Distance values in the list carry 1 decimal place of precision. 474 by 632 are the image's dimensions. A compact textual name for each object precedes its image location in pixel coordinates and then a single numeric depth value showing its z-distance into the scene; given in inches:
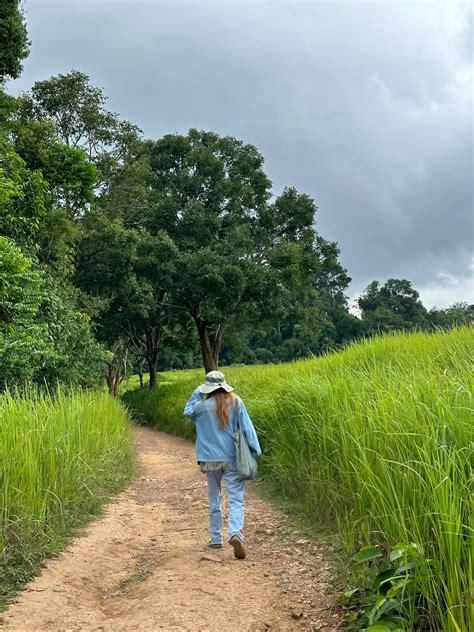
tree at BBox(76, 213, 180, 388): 736.3
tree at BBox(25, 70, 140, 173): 709.3
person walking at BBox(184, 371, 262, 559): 194.0
